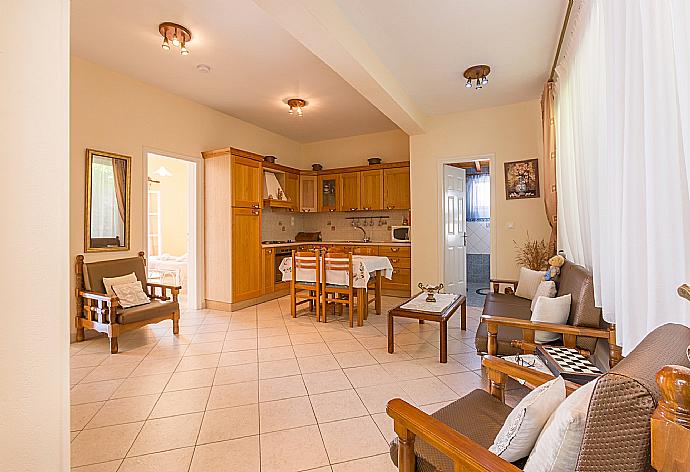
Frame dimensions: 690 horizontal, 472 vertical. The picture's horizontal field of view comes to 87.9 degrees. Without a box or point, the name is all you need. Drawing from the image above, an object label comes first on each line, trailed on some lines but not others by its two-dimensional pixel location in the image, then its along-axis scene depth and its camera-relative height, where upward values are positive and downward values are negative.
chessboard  1.77 -0.73
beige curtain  4.02 +0.88
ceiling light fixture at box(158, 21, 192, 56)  3.22 +1.90
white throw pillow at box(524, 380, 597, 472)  0.88 -0.52
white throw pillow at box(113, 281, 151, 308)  3.77 -0.59
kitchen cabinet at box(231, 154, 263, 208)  5.27 +0.86
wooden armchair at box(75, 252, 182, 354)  3.52 -0.69
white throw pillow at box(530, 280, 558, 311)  3.00 -0.47
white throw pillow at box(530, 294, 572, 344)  2.45 -0.54
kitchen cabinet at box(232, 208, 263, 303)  5.26 -0.24
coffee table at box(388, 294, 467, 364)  3.16 -0.73
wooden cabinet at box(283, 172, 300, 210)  6.80 +0.94
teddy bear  3.38 -0.32
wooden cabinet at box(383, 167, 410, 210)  6.50 +0.89
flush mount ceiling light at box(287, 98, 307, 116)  5.04 +1.92
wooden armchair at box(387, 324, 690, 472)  0.73 -0.49
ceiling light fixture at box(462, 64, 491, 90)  3.91 +1.80
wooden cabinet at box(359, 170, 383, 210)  6.75 +0.90
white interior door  5.60 +0.08
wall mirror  3.96 +0.45
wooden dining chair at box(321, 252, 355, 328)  4.38 -0.50
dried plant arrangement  4.66 -0.26
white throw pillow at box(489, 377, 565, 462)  1.08 -0.58
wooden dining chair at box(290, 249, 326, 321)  4.62 -0.50
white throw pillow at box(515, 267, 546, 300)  3.84 -0.52
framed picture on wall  4.90 +0.78
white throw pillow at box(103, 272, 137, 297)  3.80 -0.44
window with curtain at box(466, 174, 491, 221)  7.47 +0.81
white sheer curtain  1.26 +0.29
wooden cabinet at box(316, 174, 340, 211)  7.16 +0.93
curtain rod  2.79 +1.77
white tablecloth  4.37 -0.45
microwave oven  6.55 +0.06
